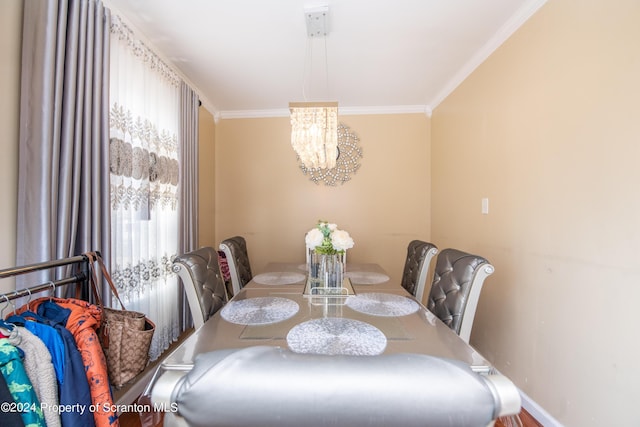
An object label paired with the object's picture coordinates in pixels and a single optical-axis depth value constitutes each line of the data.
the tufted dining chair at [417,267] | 1.91
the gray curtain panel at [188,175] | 2.36
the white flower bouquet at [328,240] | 1.57
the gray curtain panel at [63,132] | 1.15
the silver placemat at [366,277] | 1.83
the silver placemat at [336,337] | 0.89
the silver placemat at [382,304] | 1.27
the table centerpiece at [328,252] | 1.61
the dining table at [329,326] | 0.91
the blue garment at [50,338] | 0.87
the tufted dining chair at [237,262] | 2.02
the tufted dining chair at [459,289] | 1.30
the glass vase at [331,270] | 1.63
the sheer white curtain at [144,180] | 1.66
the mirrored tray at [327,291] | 1.54
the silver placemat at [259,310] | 1.17
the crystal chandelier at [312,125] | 1.76
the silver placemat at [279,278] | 1.82
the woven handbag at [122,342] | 1.09
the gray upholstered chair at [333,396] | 0.41
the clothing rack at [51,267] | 0.91
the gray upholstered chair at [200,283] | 1.36
